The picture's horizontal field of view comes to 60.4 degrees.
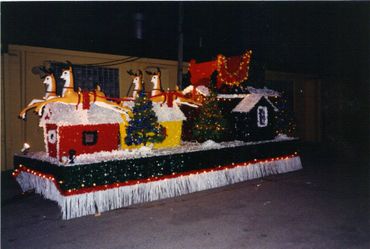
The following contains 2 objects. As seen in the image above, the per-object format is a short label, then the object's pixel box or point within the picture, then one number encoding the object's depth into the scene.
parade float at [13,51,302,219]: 6.87
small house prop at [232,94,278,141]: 10.40
